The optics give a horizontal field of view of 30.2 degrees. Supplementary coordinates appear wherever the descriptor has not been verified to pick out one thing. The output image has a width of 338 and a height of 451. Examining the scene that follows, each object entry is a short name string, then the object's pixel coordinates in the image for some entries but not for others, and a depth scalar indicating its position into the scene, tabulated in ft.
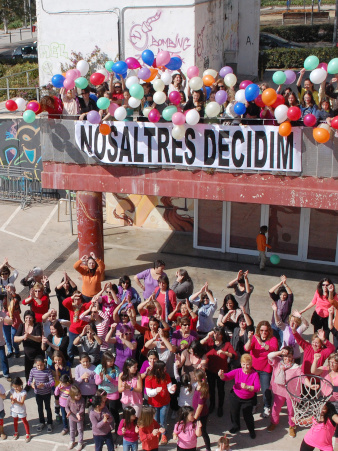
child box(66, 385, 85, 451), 26.21
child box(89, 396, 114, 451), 25.31
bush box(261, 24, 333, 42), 147.43
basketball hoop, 25.79
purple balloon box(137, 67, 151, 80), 35.68
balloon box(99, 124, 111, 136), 37.50
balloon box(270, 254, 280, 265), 45.68
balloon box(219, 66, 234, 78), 37.17
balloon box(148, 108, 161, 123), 35.78
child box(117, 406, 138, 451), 24.88
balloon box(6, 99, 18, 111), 37.73
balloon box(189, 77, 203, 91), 34.94
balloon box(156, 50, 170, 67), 36.81
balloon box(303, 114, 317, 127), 33.63
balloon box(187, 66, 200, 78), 36.24
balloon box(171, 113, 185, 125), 35.04
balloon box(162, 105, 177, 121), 35.27
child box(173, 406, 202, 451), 24.85
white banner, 35.70
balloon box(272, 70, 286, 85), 34.24
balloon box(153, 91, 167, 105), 35.28
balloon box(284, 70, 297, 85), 34.91
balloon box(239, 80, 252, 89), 34.76
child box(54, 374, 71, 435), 26.58
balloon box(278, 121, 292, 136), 33.99
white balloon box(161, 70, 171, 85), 36.21
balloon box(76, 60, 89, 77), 37.19
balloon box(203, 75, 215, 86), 36.17
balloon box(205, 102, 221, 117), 34.35
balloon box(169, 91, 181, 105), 34.97
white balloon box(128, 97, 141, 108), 35.88
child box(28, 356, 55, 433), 27.25
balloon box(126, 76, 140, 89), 36.37
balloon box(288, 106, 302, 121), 33.04
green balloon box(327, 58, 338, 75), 32.53
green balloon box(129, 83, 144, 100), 35.16
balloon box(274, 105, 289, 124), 33.27
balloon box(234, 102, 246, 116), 33.96
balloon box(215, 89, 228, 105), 34.47
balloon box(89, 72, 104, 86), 36.37
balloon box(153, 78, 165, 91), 35.91
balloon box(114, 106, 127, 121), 36.24
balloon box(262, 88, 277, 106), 32.83
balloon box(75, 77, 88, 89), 36.31
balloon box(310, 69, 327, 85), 32.93
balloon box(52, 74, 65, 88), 36.86
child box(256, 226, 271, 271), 43.39
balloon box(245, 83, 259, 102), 32.96
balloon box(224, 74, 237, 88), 35.99
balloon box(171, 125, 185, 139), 36.04
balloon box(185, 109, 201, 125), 34.78
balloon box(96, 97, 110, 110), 36.22
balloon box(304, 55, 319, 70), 33.40
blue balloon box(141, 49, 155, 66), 37.09
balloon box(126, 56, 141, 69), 37.81
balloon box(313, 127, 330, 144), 33.39
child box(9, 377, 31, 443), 26.89
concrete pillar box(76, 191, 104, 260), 41.50
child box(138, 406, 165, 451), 24.66
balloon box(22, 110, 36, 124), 37.76
